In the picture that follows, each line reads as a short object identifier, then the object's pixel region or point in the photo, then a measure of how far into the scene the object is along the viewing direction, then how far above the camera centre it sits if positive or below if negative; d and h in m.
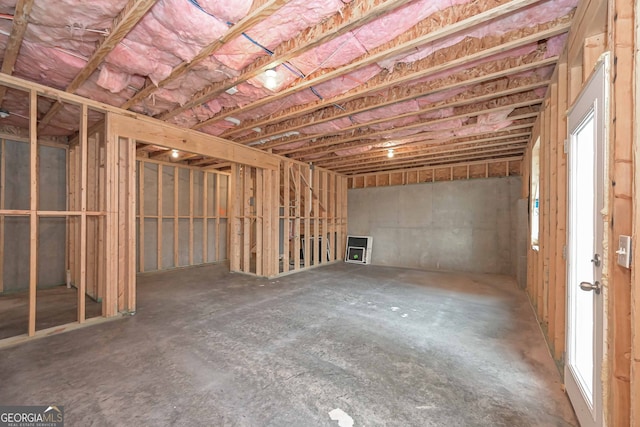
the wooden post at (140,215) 5.91 -0.03
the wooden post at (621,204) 1.15 +0.05
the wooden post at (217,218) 7.57 -0.12
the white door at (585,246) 1.34 -0.21
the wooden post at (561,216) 2.25 -0.01
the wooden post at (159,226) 6.25 -0.30
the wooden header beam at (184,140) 3.57 +1.20
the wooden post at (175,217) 6.57 -0.08
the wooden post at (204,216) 7.21 -0.06
